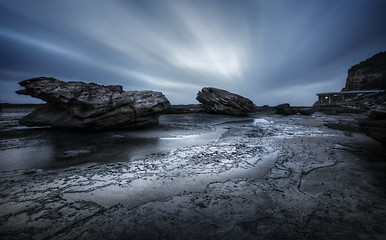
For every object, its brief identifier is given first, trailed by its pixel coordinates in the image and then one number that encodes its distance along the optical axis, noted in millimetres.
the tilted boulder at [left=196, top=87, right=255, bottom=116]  21766
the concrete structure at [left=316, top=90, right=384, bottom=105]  50578
